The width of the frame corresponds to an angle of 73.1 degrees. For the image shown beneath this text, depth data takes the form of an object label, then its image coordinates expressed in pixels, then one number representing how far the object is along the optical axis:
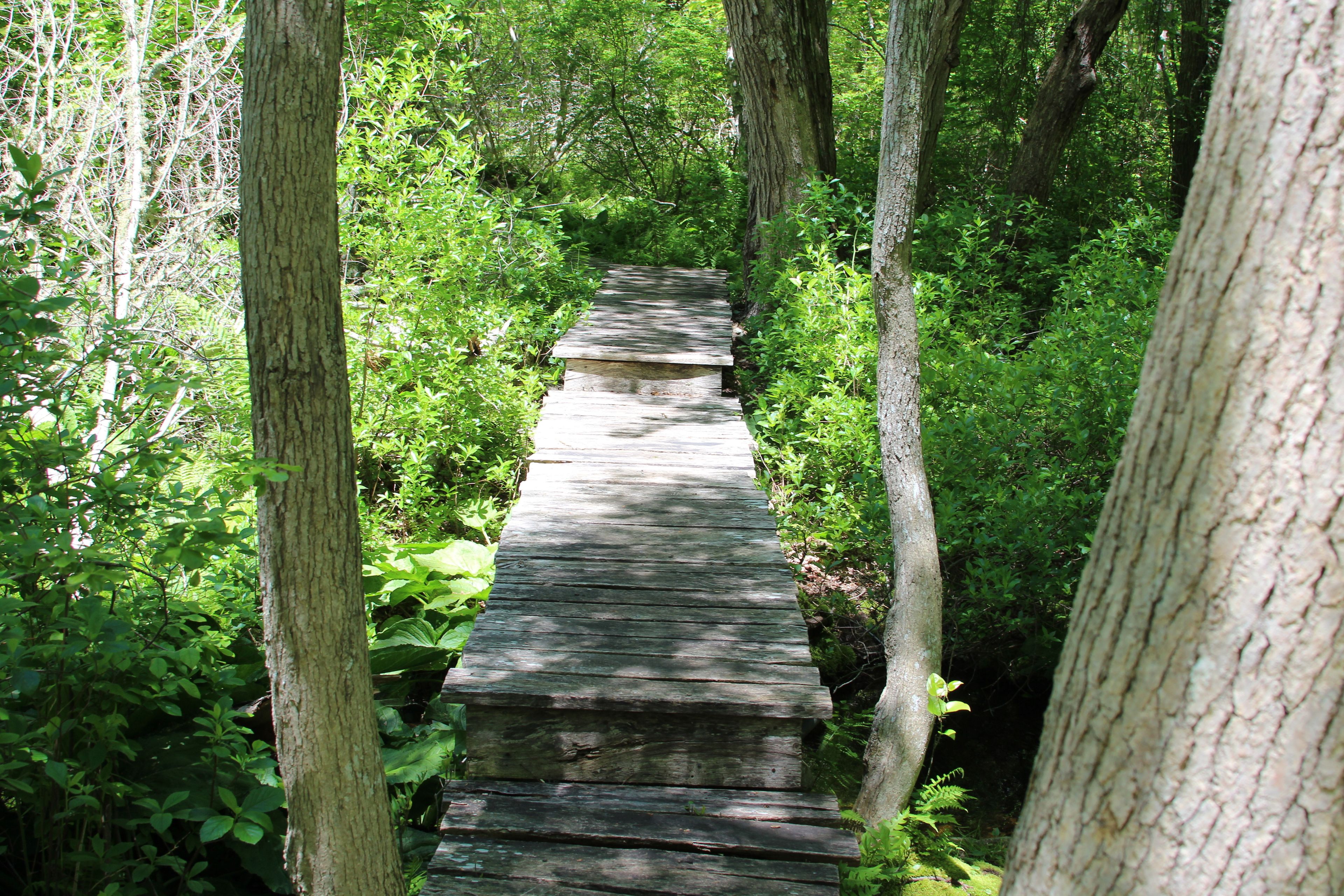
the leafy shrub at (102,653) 2.36
